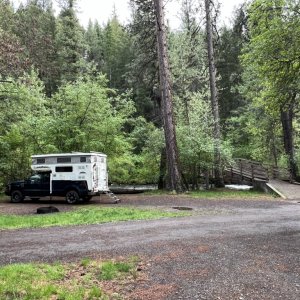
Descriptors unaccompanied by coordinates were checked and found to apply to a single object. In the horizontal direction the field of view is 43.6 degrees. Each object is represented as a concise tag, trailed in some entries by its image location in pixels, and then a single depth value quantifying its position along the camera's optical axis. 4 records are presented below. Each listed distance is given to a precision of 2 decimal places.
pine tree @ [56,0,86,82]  41.03
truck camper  17.80
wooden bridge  21.77
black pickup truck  17.88
